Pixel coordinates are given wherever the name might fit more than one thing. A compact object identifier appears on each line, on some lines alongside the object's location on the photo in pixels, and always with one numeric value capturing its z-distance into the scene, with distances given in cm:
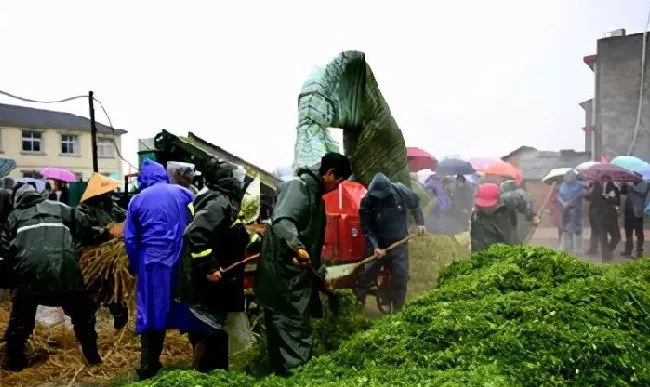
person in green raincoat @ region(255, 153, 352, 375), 424
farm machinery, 689
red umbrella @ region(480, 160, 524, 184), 1414
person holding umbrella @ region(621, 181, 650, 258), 1227
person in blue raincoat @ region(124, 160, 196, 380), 498
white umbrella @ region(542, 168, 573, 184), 1359
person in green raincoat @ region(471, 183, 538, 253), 841
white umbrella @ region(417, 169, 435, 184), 1535
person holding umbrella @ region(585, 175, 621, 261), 1245
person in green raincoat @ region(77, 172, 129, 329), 644
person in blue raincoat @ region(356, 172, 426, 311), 721
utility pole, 1198
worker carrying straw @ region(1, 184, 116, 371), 548
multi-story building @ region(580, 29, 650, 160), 1894
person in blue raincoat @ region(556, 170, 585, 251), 1298
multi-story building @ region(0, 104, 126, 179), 3422
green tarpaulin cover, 775
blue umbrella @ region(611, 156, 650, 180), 1309
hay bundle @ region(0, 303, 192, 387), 547
